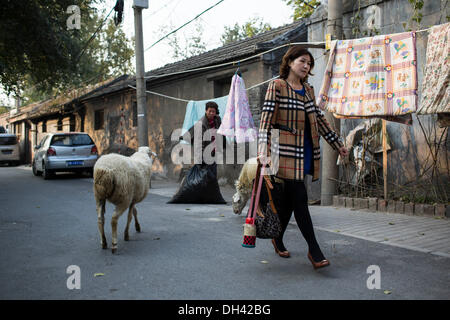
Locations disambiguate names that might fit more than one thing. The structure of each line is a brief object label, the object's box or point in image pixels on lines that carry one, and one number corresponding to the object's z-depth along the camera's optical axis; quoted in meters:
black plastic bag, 7.50
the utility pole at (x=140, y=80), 10.89
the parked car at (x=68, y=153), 13.41
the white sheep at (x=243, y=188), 6.02
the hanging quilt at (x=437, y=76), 5.12
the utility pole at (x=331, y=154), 7.09
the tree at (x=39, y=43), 11.62
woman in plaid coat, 3.57
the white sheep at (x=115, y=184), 4.23
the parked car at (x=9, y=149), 24.45
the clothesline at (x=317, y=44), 6.55
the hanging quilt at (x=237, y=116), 8.16
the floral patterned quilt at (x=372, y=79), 5.68
